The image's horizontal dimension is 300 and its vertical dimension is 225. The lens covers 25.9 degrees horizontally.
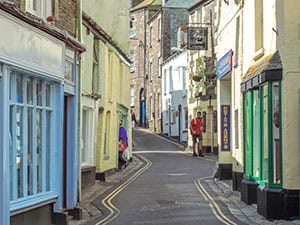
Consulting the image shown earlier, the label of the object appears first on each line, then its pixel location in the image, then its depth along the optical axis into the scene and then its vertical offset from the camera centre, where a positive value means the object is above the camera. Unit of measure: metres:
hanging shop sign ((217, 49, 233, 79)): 19.88 +2.12
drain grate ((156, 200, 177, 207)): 15.76 -1.77
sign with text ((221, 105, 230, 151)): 21.62 +0.32
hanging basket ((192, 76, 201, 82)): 37.16 +3.00
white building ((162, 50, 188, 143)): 44.97 +2.43
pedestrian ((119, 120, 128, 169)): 26.22 -0.57
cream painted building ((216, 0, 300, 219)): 13.01 +0.61
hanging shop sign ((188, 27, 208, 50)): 34.66 +4.95
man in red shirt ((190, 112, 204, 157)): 32.72 +0.08
